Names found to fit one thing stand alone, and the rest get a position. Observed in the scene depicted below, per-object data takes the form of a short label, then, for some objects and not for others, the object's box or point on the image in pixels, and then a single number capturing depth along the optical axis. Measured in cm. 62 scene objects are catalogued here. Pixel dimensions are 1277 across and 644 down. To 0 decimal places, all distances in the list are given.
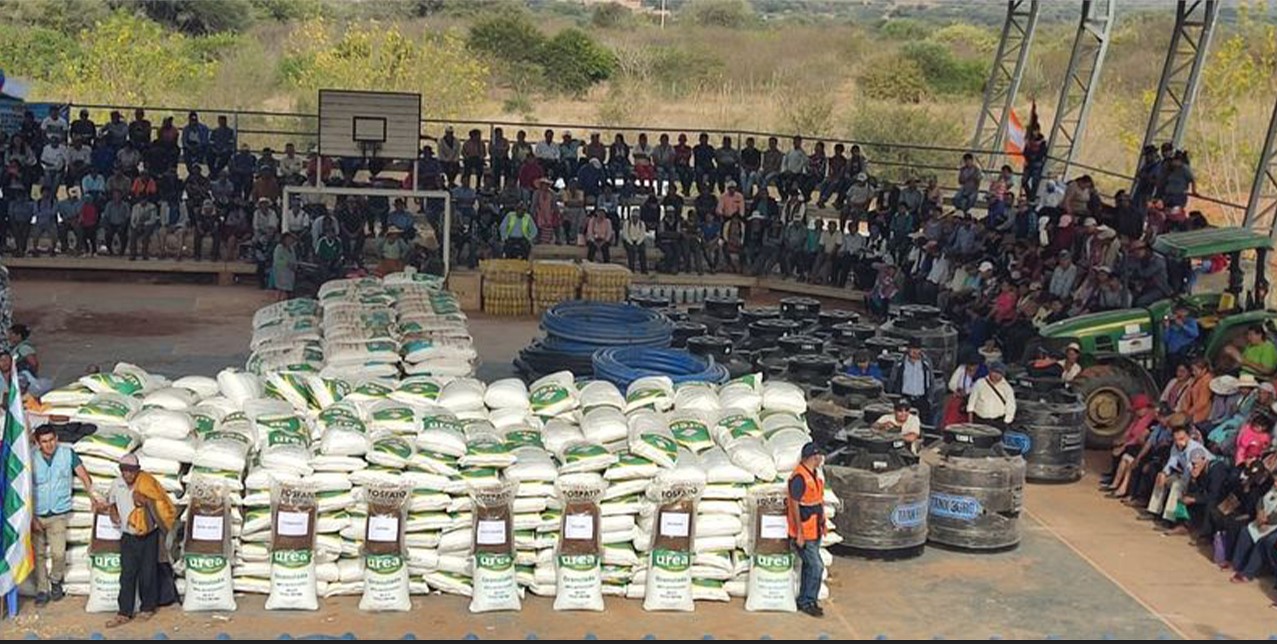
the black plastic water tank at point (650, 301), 2125
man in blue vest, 1203
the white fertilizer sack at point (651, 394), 1449
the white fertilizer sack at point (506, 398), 1417
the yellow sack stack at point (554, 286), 2533
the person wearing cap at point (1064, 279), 2094
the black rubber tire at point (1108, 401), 1844
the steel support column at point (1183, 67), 2520
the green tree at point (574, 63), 5531
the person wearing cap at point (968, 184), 2712
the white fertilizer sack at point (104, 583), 1208
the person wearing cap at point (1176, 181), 2348
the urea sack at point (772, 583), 1255
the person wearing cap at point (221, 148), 2833
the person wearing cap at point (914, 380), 1759
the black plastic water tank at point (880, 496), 1382
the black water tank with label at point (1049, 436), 1673
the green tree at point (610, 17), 7300
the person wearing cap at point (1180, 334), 1848
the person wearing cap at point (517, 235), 2683
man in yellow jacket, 1182
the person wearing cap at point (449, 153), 2873
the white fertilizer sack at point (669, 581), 1249
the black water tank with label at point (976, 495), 1430
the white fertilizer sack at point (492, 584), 1233
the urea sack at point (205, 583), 1209
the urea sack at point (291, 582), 1216
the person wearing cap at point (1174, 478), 1494
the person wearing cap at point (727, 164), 2902
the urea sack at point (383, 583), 1223
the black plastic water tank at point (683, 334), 1898
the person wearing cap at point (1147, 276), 1928
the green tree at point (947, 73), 5912
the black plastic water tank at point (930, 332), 2011
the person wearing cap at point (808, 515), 1244
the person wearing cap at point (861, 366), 1731
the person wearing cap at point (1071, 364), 1802
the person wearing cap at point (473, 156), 2852
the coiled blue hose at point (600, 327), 1834
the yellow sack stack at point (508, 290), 2536
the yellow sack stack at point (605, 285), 2536
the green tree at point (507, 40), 5581
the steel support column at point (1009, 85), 3006
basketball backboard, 2709
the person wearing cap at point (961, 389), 1703
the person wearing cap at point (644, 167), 2892
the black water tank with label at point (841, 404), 1571
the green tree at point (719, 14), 7808
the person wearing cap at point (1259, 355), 1733
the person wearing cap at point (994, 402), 1641
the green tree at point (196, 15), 5975
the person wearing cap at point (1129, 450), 1644
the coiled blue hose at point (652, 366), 1617
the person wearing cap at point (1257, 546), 1355
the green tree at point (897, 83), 5788
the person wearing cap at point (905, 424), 1454
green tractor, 1842
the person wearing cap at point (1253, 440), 1427
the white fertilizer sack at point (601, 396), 1424
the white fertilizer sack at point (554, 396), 1427
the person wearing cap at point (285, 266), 2531
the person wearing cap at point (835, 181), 2880
